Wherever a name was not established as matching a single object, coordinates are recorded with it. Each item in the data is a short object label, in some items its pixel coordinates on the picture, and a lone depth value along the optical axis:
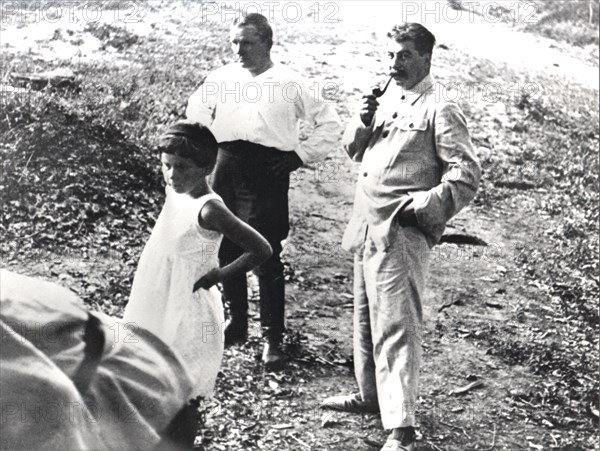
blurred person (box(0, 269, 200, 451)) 2.59
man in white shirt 3.82
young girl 3.39
